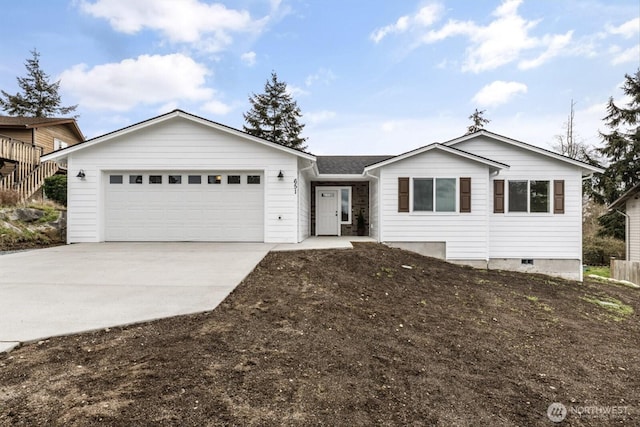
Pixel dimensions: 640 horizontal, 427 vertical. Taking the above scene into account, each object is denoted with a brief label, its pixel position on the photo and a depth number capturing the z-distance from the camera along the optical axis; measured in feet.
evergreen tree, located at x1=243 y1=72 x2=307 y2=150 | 100.78
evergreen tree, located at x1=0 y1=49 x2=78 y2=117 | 98.78
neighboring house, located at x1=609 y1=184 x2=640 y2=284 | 54.54
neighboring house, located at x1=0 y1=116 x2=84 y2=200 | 49.42
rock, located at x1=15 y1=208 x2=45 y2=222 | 37.78
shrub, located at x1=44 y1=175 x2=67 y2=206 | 48.70
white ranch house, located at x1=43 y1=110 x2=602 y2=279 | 35.68
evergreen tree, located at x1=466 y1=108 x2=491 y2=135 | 102.12
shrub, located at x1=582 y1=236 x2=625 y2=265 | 61.72
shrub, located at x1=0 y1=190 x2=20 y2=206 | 38.96
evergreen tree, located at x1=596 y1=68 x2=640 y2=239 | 65.57
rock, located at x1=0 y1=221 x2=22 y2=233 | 34.94
